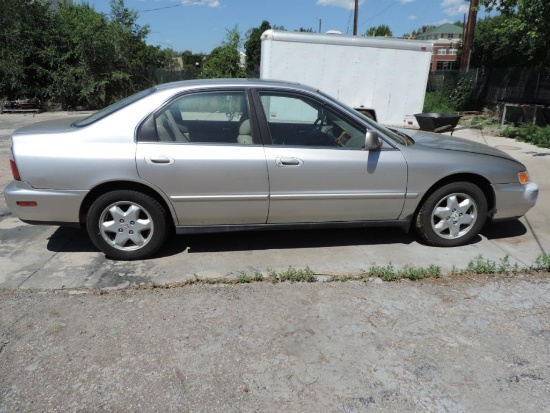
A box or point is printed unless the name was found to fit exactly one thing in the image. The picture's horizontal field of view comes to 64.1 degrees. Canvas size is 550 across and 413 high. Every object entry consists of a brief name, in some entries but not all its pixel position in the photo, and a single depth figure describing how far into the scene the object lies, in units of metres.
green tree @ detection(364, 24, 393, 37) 74.24
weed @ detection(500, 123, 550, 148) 10.93
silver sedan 3.80
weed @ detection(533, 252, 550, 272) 4.09
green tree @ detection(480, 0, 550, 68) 11.76
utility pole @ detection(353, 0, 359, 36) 34.81
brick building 84.06
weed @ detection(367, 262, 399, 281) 3.84
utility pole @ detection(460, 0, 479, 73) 17.53
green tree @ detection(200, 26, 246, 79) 19.77
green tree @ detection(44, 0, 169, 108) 20.19
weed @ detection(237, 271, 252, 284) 3.76
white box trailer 10.77
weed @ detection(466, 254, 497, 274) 4.00
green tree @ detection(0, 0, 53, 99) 19.42
